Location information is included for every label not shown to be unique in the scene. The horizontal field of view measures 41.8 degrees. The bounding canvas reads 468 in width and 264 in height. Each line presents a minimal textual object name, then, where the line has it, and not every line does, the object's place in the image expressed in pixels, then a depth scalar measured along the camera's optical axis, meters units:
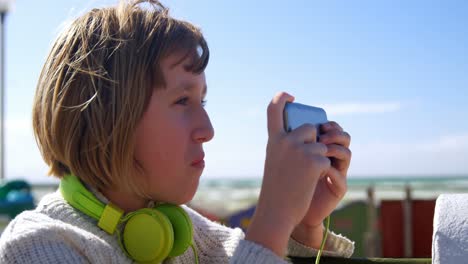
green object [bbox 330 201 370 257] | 6.70
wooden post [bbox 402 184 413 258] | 6.16
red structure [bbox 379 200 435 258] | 6.19
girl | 1.41
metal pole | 8.39
